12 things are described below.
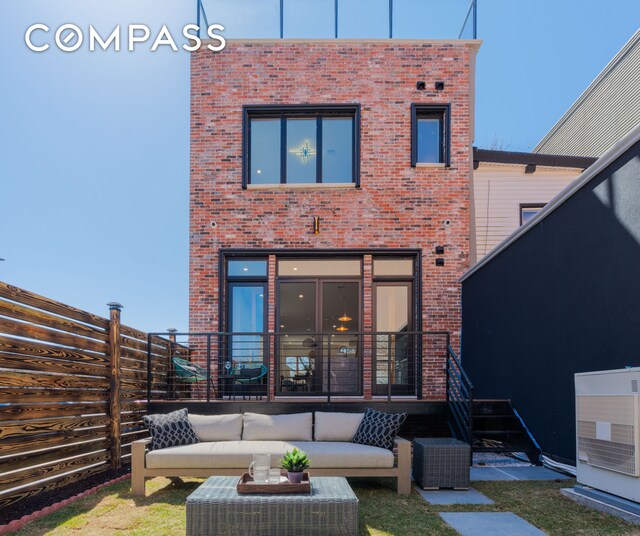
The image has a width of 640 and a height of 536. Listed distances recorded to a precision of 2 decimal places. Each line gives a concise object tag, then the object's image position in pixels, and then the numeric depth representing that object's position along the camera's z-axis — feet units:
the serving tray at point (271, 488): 13.03
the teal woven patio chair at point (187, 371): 25.43
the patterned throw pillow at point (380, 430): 19.02
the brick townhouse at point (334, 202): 28.63
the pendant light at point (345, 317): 29.04
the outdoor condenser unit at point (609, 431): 13.17
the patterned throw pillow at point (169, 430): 18.52
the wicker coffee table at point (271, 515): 12.52
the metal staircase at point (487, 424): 21.72
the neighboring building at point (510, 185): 33.09
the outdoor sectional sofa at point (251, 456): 17.37
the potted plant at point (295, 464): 13.71
